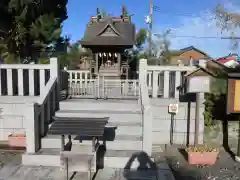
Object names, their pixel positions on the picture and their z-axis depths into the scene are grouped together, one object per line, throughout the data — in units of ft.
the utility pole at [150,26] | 82.17
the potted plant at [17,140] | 21.70
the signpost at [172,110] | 22.57
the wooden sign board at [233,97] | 18.95
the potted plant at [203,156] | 18.60
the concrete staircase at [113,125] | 17.80
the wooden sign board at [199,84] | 20.02
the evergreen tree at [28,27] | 51.96
